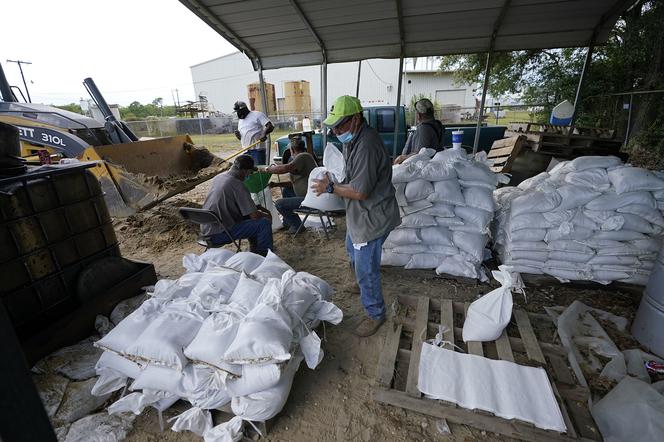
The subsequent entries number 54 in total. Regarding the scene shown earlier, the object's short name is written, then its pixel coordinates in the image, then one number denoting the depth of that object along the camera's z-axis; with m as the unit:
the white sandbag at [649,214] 2.65
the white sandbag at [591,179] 2.80
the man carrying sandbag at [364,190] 2.18
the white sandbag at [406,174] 3.17
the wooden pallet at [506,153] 5.07
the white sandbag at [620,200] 2.65
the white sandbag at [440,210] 3.21
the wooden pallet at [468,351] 1.73
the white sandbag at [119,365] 2.02
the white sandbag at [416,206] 3.22
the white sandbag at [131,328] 1.98
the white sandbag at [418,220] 3.27
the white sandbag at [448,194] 3.14
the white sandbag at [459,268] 3.21
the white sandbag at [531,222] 2.93
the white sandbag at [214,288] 2.27
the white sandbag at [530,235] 2.97
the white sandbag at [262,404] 1.79
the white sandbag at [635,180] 2.64
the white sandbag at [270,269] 2.58
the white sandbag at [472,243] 3.17
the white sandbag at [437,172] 3.16
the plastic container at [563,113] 6.22
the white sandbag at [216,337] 1.83
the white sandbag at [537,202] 2.88
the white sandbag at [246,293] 2.19
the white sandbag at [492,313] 2.19
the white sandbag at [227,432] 1.79
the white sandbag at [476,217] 3.11
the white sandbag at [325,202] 2.81
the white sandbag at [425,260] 3.37
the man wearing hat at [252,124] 5.78
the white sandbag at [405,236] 3.34
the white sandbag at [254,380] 1.77
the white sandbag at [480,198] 3.07
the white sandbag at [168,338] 1.88
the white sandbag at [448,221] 3.22
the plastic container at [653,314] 2.22
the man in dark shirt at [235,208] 3.34
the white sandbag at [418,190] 3.12
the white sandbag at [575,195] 2.81
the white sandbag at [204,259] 2.80
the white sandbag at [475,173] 3.14
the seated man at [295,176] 4.30
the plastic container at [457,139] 3.34
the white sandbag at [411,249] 3.40
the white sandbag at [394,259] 3.48
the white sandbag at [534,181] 3.32
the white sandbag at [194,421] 1.86
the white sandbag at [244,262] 2.75
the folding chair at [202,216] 3.14
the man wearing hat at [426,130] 3.85
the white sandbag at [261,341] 1.76
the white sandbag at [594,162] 2.93
